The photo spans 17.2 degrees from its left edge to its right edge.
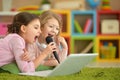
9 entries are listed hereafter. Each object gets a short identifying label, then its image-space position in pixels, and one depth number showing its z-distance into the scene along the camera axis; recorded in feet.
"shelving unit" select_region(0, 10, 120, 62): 16.08
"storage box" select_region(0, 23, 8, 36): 14.25
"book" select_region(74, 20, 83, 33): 16.40
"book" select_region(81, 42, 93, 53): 16.49
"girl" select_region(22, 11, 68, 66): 7.95
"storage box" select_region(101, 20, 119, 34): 16.37
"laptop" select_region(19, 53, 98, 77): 5.77
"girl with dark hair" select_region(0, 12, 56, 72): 6.54
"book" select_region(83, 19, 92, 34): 16.43
